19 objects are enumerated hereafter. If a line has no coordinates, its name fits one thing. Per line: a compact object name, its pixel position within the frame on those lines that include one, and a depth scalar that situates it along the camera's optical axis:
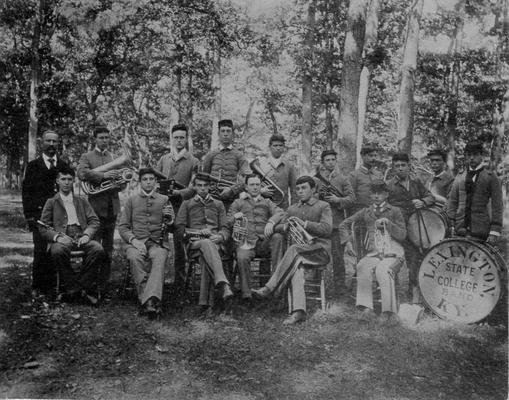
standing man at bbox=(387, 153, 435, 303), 5.91
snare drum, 5.79
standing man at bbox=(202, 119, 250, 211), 6.32
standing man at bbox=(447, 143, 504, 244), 5.30
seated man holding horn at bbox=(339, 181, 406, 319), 5.26
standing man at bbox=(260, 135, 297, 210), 6.37
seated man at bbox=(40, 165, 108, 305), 5.52
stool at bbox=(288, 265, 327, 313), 5.50
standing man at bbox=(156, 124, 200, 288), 6.11
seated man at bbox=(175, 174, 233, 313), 5.54
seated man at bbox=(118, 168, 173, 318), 5.43
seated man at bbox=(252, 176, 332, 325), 5.29
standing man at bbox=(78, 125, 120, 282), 6.05
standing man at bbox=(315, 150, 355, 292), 6.38
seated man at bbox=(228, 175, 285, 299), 5.56
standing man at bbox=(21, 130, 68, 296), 5.72
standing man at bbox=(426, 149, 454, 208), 6.73
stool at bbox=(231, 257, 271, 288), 5.87
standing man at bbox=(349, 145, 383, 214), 6.41
